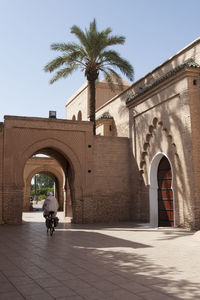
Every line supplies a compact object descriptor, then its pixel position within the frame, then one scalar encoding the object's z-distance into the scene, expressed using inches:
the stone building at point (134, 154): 482.0
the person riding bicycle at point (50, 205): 436.5
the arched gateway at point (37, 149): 575.8
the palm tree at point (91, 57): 676.1
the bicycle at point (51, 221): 423.2
